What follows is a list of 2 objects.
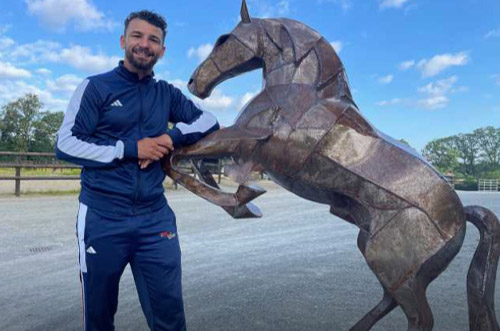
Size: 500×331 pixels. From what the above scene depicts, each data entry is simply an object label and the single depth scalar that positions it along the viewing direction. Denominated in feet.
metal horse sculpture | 6.64
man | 6.94
